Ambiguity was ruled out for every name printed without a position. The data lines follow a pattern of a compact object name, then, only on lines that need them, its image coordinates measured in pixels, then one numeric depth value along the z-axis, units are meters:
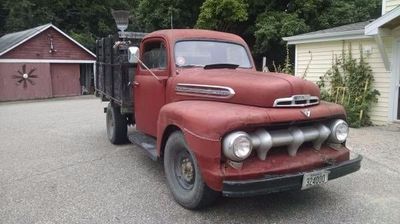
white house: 10.11
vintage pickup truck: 4.07
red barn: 24.36
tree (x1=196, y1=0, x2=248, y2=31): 22.77
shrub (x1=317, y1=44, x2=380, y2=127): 10.70
